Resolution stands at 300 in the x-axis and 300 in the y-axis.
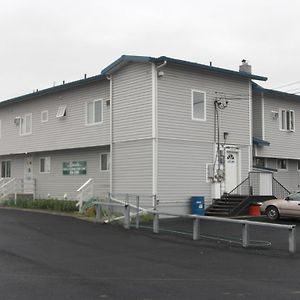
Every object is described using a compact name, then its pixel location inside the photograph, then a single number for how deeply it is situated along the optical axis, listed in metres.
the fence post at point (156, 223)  16.58
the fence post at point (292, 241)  12.60
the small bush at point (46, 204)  24.40
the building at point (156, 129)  21.95
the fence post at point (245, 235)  13.56
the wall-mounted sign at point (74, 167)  27.42
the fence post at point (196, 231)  14.89
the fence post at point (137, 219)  17.81
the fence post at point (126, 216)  17.50
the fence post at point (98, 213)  19.80
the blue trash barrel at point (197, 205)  22.52
